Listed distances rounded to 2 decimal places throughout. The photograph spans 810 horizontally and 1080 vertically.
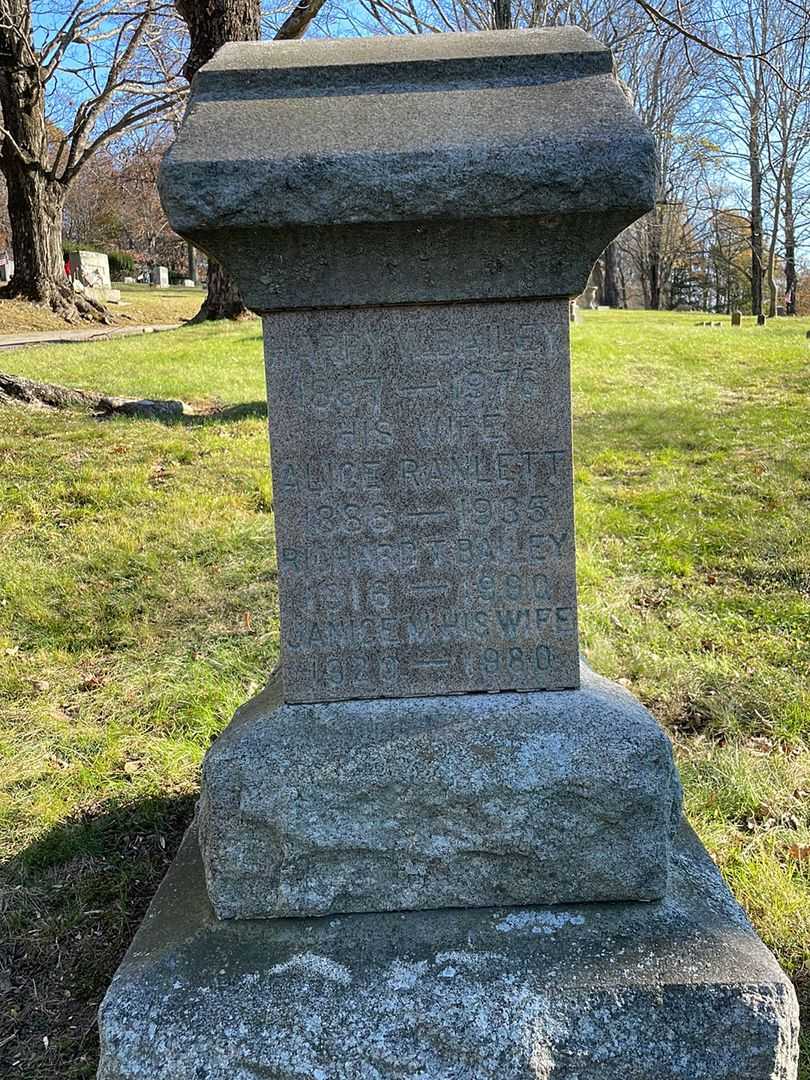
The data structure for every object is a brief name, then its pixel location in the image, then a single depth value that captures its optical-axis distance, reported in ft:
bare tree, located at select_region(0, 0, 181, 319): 58.39
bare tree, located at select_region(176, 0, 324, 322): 29.89
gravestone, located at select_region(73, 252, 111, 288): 104.37
